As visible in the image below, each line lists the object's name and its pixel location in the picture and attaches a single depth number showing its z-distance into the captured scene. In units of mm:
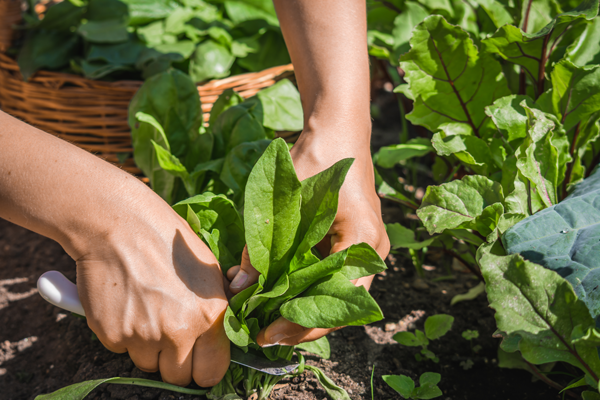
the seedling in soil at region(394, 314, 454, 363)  691
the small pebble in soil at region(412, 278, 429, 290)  780
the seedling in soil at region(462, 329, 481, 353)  706
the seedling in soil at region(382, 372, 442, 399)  648
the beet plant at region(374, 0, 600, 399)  587
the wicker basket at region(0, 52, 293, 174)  851
